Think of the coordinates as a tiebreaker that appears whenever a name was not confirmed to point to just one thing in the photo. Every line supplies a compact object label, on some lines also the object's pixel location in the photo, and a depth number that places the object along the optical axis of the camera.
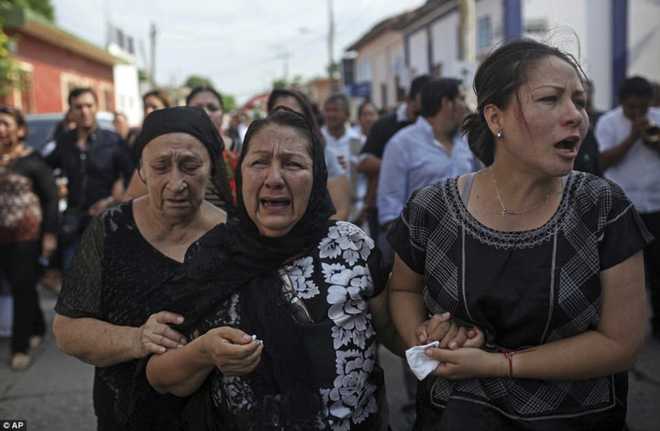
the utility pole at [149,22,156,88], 45.87
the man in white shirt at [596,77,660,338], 5.43
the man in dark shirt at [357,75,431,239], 5.73
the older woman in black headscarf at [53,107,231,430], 2.37
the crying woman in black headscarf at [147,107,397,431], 2.03
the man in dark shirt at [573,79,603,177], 4.09
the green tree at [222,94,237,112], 81.44
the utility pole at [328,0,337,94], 39.44
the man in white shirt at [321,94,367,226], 6.73
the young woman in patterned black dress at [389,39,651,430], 1.88
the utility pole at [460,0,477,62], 9.89
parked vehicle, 9.04
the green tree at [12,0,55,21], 24.49
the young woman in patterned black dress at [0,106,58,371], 5.28
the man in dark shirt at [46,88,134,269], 5.82
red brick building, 15.59
